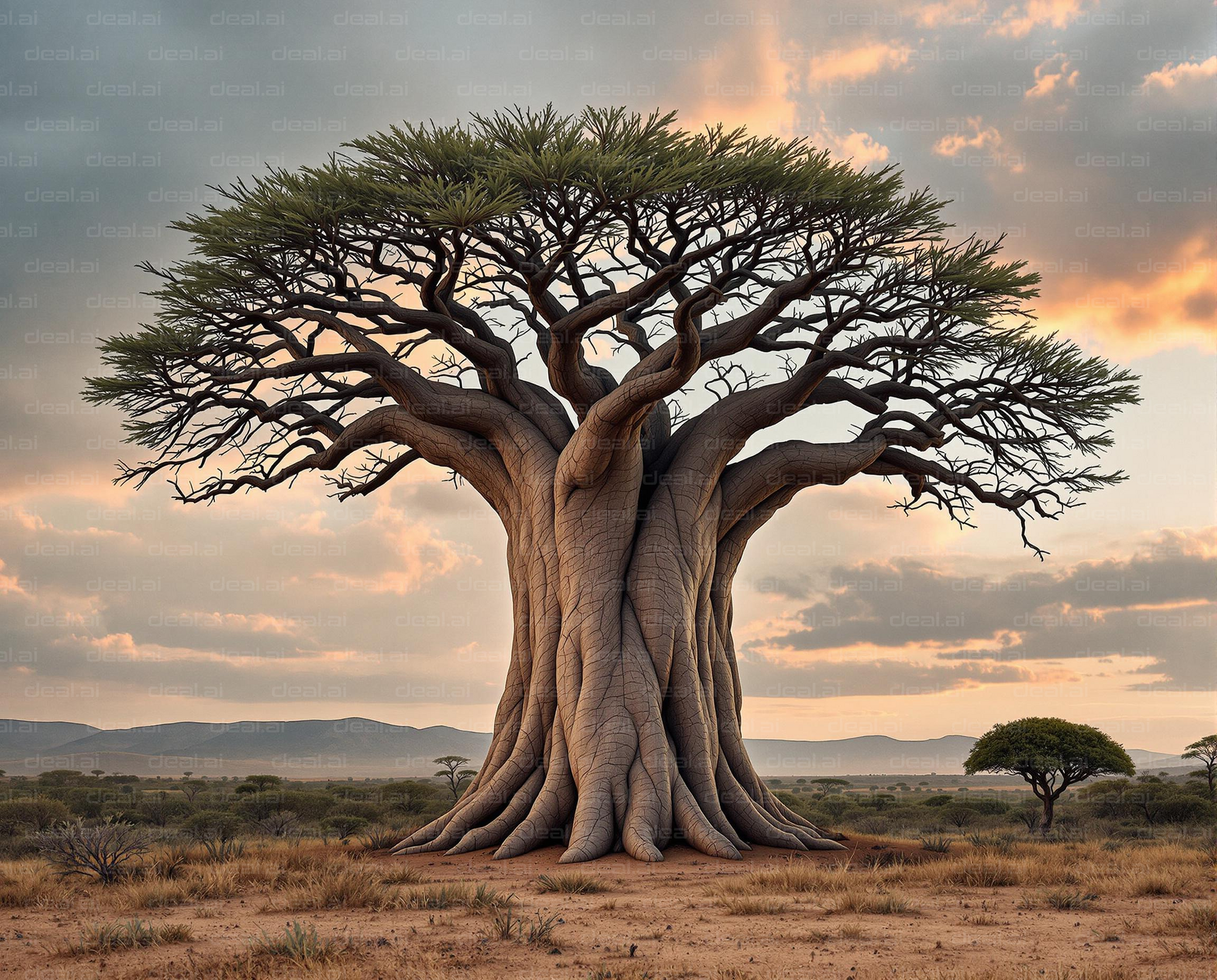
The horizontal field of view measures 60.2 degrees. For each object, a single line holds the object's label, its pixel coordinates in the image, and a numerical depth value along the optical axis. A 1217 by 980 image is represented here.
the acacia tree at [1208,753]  35.72
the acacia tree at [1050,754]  27.16
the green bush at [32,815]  23.61
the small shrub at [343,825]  24.28
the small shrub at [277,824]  22.45
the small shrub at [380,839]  16.14
